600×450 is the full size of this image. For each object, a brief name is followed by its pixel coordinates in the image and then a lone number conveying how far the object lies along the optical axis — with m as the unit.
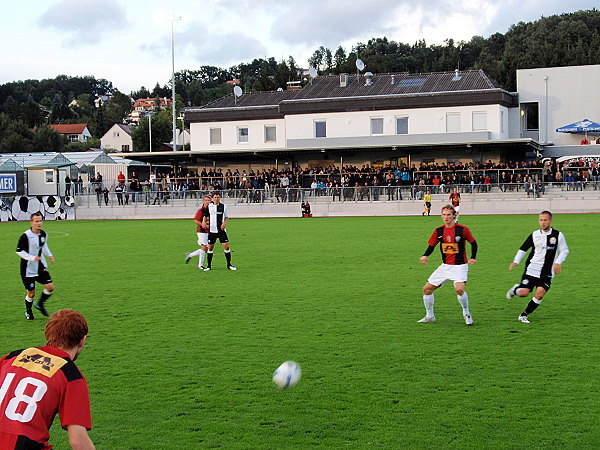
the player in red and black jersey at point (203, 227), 19.78
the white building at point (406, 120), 56.78
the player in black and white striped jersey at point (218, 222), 19.70
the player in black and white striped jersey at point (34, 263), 13.30
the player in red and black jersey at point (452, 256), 11.51
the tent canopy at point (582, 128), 54.53
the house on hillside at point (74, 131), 162.38
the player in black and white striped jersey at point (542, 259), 11.91
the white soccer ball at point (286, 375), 7.59
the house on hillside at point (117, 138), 148.12
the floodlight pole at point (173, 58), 65.10
